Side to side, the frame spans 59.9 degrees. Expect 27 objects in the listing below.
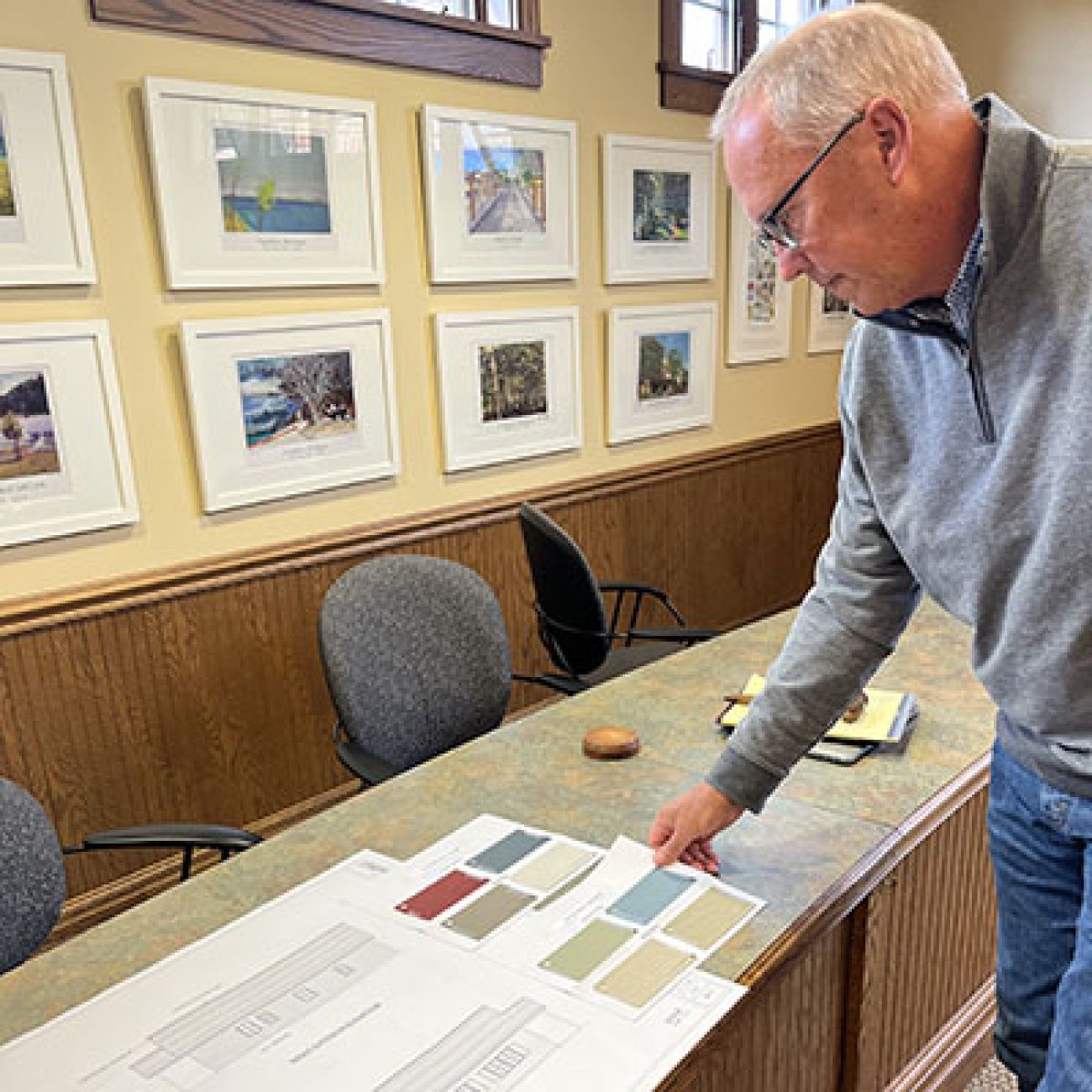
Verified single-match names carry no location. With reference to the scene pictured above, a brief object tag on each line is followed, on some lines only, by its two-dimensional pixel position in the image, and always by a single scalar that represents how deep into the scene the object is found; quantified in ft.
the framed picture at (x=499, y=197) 8.81
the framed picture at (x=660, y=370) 11.03
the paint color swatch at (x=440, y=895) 3.68
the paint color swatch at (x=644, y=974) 3.20
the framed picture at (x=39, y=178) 6.30
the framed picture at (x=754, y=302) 12.39
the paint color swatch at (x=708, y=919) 3.47
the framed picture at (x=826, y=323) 13.87
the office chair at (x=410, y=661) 6.23
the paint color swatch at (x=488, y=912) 3.57
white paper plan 2.92
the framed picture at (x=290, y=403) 7.61
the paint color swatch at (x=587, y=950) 3.33
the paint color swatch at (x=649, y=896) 3.60
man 2.66
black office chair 7.63
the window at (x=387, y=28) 7.00
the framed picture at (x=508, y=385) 9.32
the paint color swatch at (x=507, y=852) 3.96
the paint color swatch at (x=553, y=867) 3.83
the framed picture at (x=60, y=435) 6.63
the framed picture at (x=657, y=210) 10.53
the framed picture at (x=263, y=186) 7.09
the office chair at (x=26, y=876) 4.26
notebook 4.84
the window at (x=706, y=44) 10.85
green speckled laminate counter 3.56
